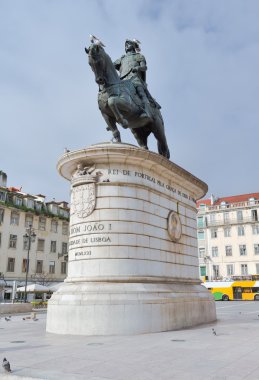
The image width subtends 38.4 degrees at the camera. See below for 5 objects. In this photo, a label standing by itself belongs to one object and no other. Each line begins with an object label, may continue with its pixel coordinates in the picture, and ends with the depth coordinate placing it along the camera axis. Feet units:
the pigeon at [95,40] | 47.75
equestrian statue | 48.65
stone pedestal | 39.83
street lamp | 111.55
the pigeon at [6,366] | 21.33
